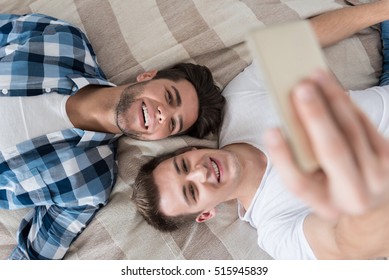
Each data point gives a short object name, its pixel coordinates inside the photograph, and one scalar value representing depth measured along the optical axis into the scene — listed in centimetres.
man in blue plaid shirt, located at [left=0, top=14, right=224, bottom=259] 113
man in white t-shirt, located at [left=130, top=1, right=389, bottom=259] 82
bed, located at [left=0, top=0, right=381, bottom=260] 121
